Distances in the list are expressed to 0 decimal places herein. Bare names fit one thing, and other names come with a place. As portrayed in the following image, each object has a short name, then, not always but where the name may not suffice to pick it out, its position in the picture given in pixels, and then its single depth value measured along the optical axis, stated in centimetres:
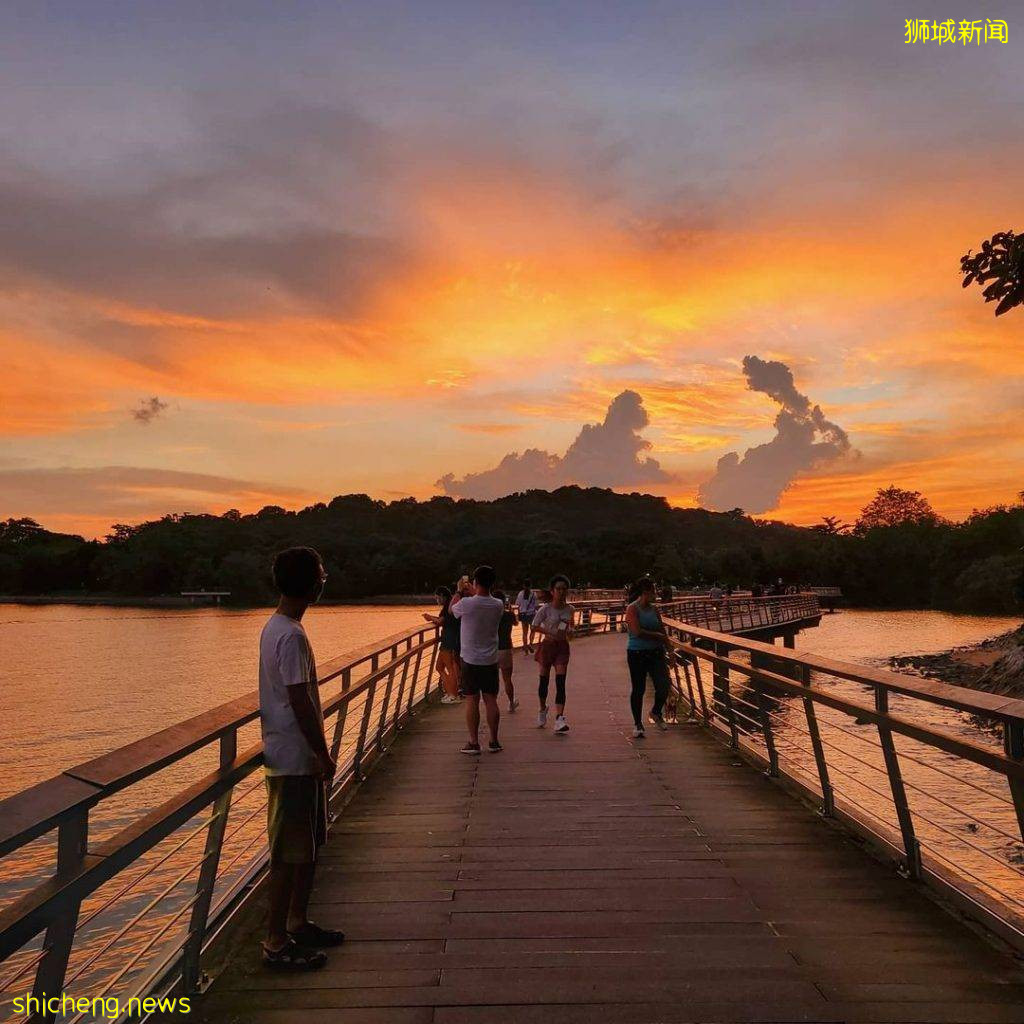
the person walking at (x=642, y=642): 1000
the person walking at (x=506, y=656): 1232
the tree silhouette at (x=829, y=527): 18518
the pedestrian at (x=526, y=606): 2323
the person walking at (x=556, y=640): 1058
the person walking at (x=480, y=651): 868
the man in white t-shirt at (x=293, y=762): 375
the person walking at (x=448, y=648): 1235
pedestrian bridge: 331
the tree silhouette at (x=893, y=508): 17750
